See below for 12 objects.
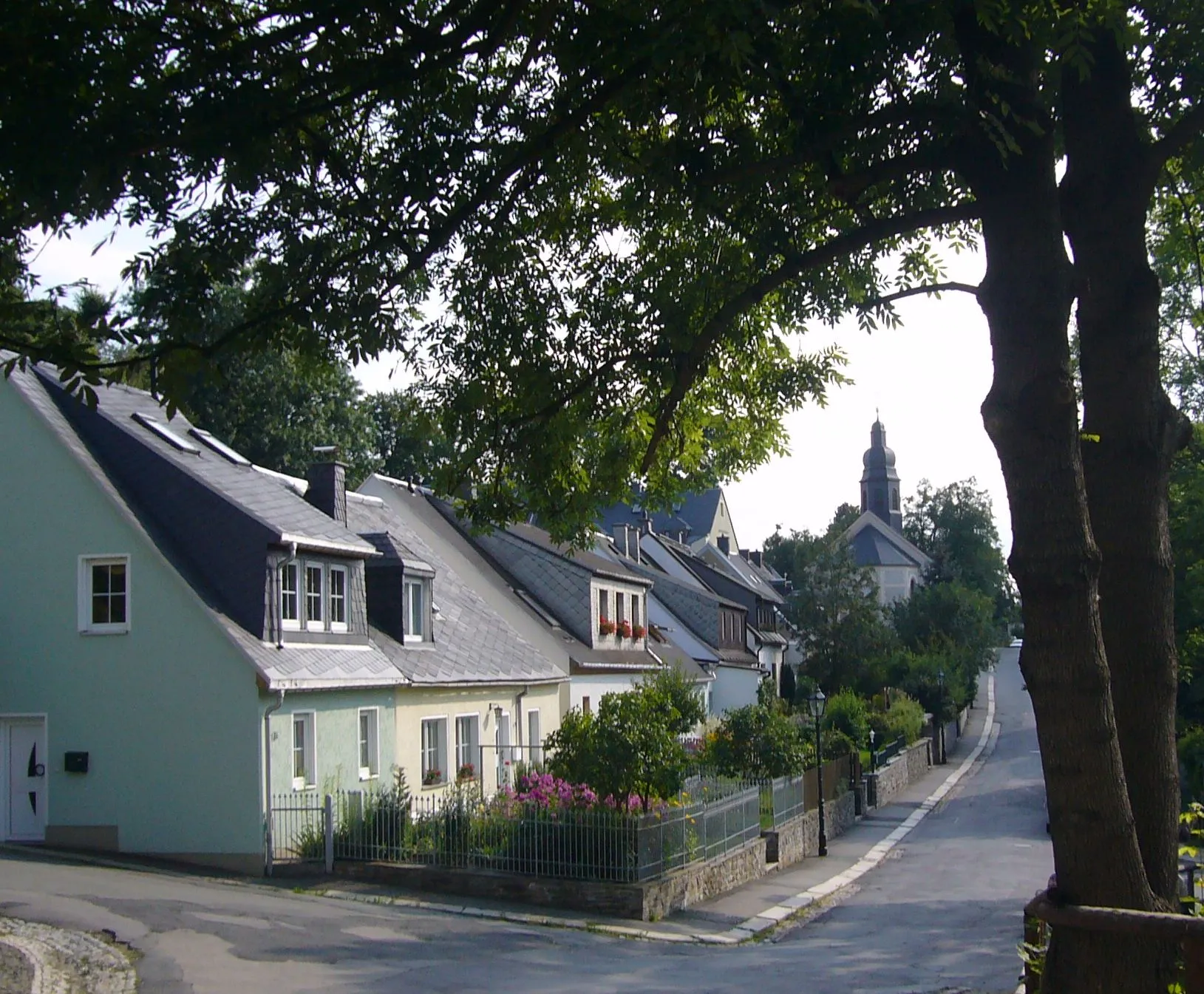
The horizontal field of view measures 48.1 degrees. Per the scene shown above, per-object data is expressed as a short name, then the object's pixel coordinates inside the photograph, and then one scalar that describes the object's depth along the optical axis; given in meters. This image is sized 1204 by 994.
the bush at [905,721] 50.75
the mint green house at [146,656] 20.91
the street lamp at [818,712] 30.99
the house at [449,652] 26.45
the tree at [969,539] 115.00
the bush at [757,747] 29.56
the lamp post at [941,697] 61.22
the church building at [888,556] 116.12
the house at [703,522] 85.88
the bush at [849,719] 44.00
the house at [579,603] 36.00
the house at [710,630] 54.28
